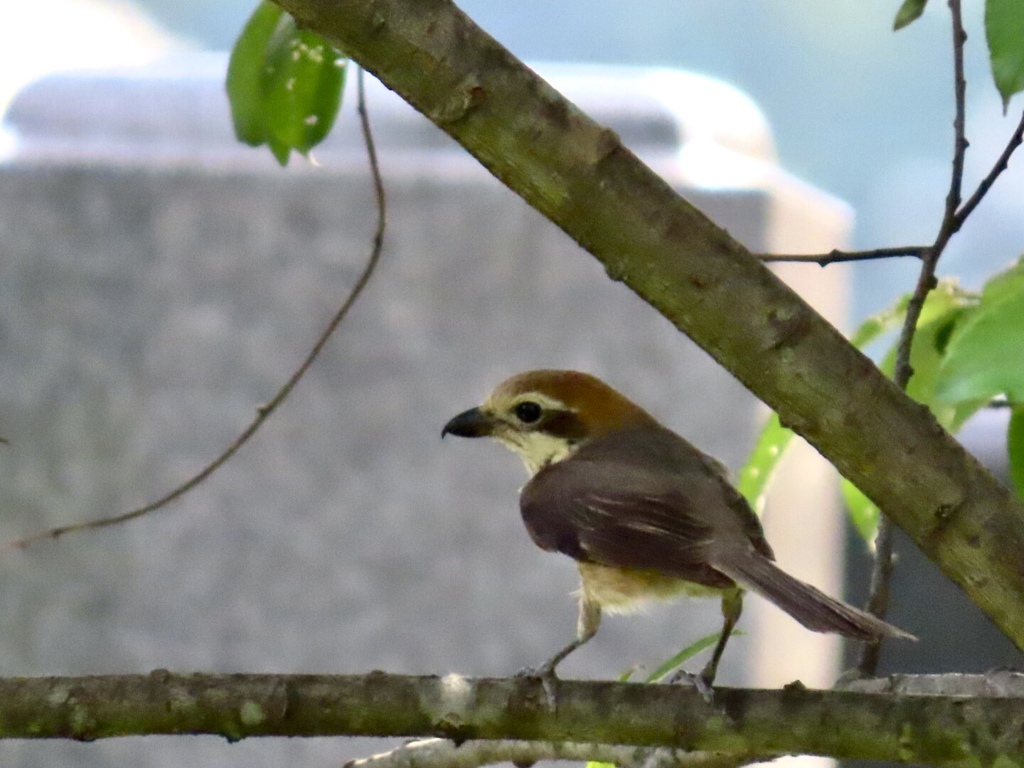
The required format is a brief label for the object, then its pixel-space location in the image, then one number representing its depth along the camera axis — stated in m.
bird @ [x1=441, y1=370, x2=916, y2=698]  5.48
